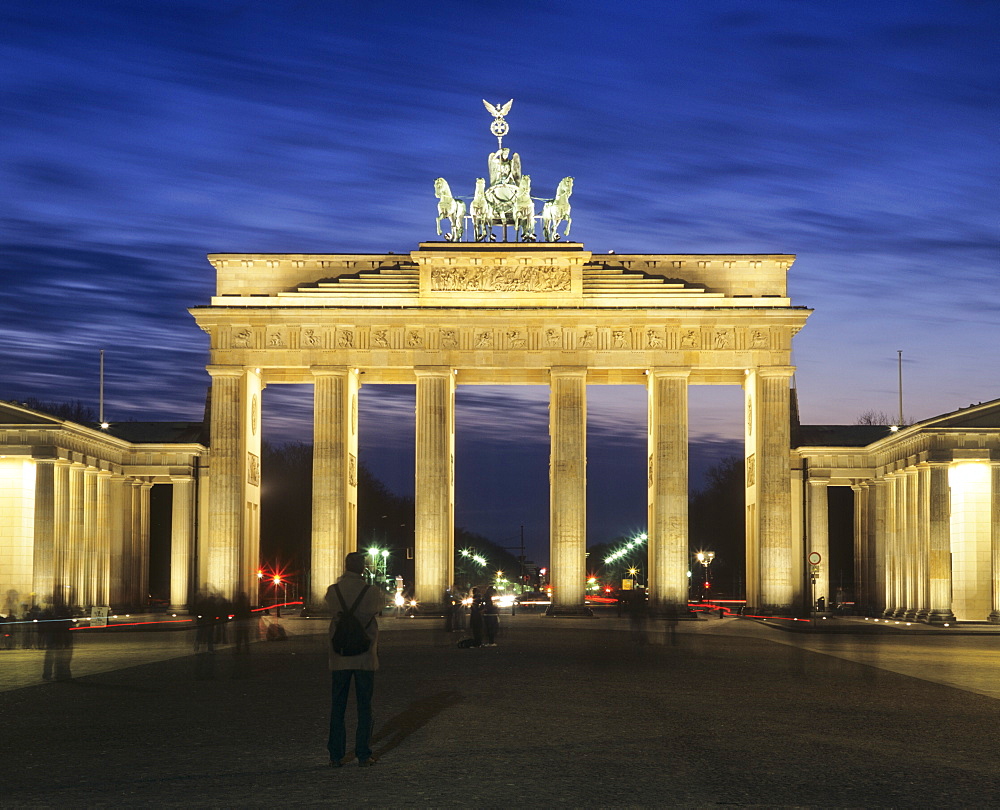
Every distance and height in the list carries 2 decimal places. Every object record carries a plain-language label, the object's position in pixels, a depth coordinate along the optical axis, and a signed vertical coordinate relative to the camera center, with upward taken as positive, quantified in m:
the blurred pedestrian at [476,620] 36.72 -2.88
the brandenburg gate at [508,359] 65.19 +7.36
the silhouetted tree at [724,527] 124.87 -1.38
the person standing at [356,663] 14.16 -1.60
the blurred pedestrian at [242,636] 35.09 -3.17
